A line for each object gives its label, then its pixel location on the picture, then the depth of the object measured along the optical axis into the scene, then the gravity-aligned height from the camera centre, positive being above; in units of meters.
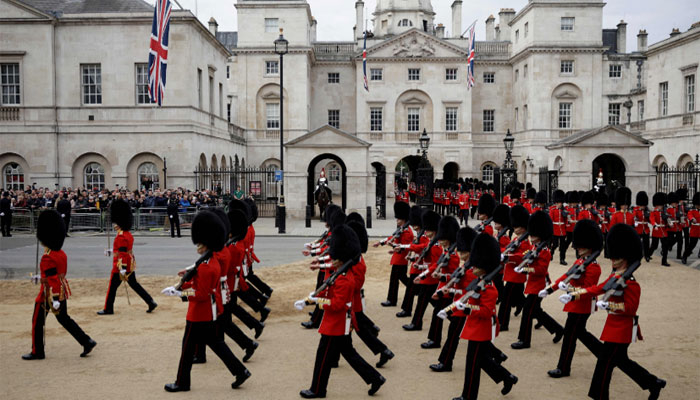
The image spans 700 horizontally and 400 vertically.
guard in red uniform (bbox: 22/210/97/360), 7.86 -1.50
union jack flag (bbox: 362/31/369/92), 39.17 +7.10
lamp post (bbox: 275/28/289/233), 21.88 -1.02
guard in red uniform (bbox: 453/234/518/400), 6.32 -1.52
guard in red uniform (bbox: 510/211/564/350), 8.43 -1.45
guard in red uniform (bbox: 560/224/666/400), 6.24 -1.62
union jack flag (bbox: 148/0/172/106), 21.30 +4.48
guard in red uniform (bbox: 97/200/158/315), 10.12 -1.33
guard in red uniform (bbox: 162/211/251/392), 6.71 -1.57
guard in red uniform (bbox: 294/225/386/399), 6.50 -1.70
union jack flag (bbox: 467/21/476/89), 32.41 +6.50
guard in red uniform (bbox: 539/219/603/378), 7.17 -1.48
